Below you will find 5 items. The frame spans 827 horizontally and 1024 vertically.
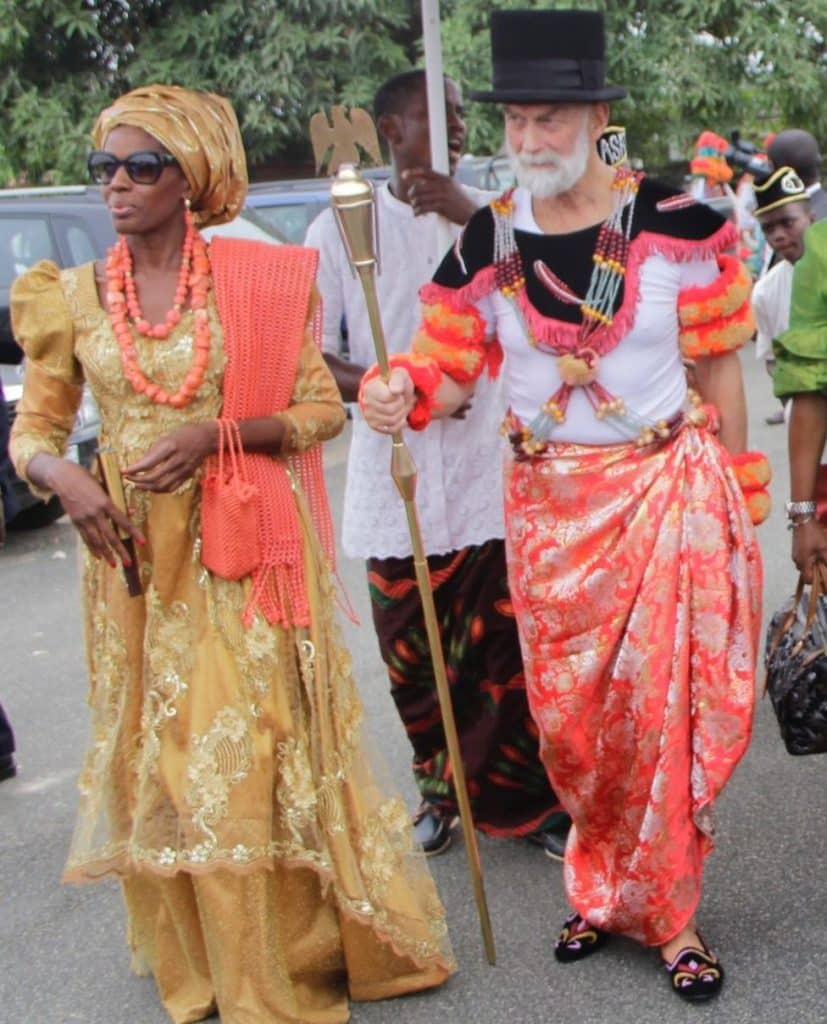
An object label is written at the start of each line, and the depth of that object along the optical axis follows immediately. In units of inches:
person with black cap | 210.4
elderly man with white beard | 135.0
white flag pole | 147.7
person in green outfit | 137.6
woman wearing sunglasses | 129.3
